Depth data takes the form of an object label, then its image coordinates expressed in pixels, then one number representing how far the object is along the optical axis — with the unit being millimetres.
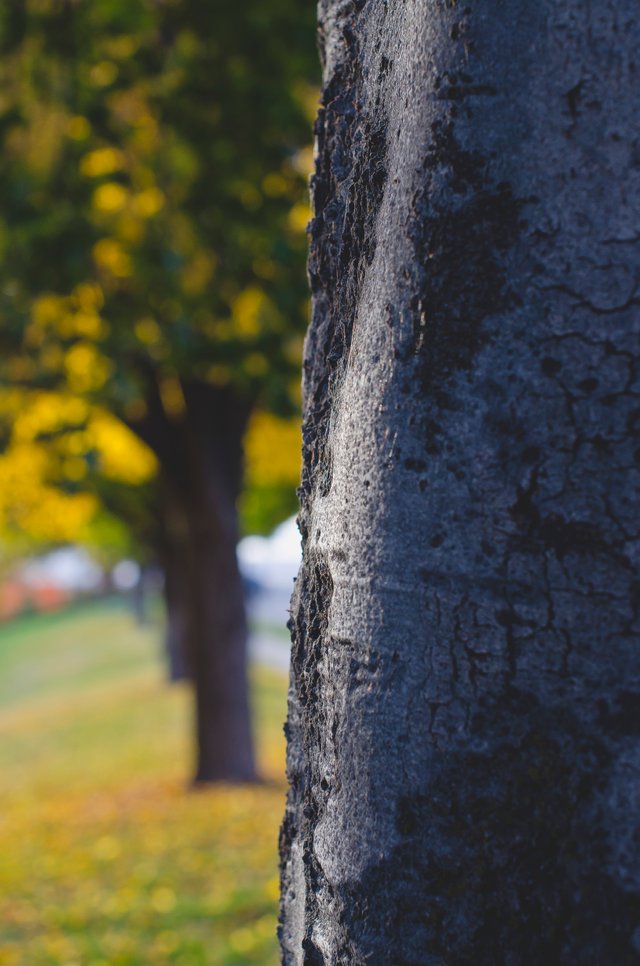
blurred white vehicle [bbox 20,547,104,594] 58562
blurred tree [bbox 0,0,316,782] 6523
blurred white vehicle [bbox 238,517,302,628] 42188
